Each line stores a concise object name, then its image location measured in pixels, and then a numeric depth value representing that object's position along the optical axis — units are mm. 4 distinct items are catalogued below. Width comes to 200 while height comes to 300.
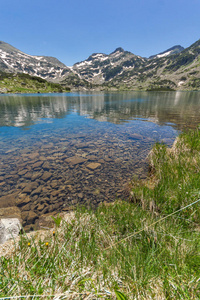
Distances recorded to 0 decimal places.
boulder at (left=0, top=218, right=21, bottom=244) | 3572
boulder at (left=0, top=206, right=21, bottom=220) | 5453
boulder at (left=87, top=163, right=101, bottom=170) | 9094
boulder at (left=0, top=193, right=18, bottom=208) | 6121
